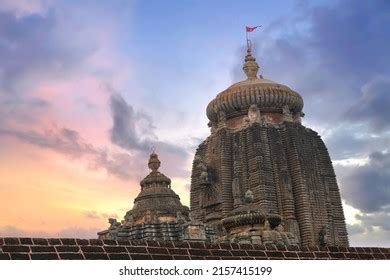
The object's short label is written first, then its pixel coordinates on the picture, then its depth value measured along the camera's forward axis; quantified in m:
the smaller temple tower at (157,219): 36.69
